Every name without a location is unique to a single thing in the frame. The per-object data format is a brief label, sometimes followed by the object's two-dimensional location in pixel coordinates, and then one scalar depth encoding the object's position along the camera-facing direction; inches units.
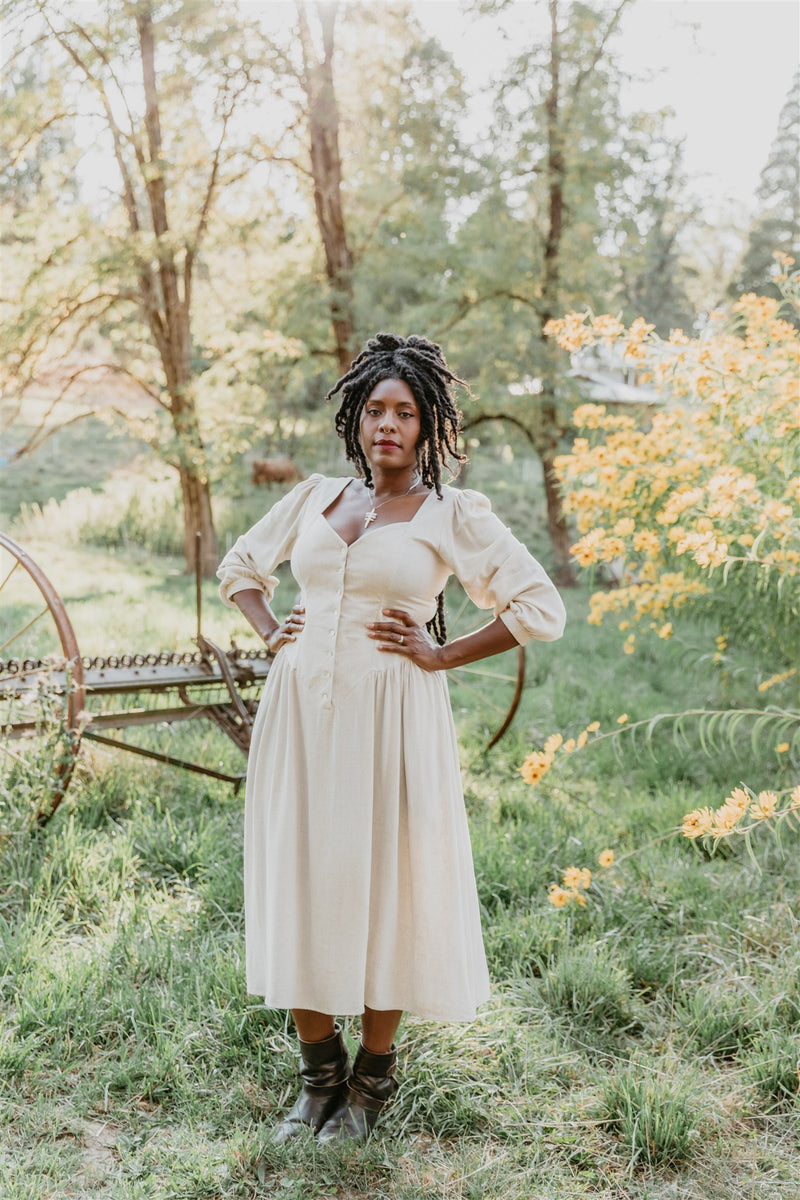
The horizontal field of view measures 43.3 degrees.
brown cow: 621.6
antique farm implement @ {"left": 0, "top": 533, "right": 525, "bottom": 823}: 154.3
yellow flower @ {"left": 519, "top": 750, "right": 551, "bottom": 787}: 139.0
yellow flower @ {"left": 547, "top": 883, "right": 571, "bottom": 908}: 136.3
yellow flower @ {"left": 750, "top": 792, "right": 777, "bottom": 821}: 106.7
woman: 97.1
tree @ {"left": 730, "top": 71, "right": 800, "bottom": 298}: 813.9
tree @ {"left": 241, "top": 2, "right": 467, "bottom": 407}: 398.9
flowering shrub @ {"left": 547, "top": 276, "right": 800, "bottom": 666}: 156.6
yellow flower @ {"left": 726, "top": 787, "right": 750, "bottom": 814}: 107.9
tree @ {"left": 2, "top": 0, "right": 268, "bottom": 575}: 372.8
